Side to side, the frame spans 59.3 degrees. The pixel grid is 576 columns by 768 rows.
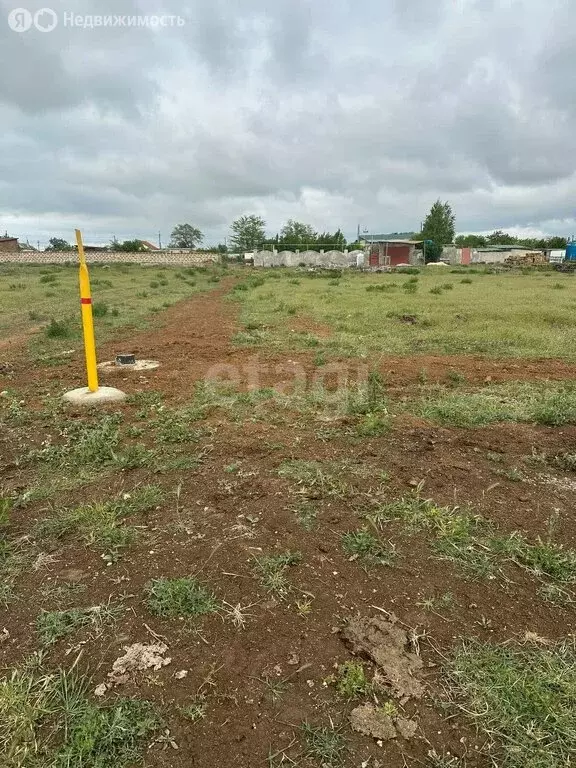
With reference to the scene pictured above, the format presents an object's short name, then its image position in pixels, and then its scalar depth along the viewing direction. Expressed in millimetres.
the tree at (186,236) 94625
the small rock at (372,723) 1701
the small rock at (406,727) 1704
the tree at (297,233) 76062
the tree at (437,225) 66688
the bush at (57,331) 8953
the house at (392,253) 52312
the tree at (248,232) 77438
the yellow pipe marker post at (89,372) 4914
